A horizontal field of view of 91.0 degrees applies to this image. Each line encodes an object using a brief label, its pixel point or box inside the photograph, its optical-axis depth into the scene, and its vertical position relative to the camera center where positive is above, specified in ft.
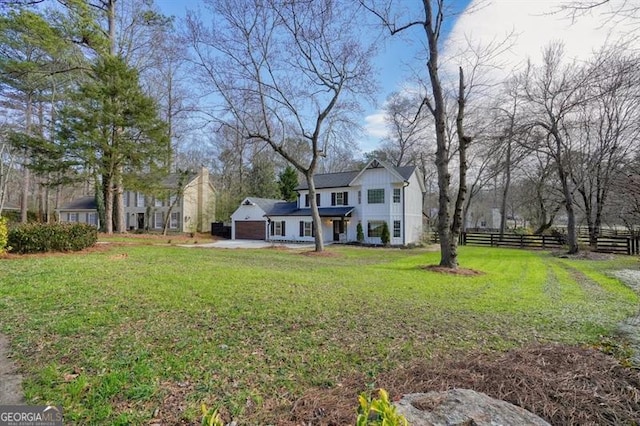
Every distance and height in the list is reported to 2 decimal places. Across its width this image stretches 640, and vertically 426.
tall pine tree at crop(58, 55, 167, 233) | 64.13 +21.46
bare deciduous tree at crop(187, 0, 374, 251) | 49.31 +24.48
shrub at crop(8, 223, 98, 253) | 36.83 -1.37
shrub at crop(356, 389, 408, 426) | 5.38 -3.34
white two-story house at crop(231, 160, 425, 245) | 78.18 +3.84
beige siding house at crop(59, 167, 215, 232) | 110.73 +6.01
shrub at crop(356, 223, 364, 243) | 80.69 -2.66
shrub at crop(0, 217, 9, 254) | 33.50 -0.79
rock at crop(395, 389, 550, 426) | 6.96 -4.40
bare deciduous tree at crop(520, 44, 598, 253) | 60.34 +21.02
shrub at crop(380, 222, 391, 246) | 76.48 -2.83
